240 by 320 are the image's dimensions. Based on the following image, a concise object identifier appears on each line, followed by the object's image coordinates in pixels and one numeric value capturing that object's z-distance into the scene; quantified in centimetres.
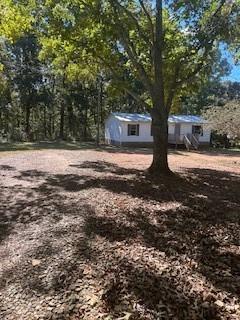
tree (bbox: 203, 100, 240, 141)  1163
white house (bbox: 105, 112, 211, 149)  1982
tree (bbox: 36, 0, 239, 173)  697
